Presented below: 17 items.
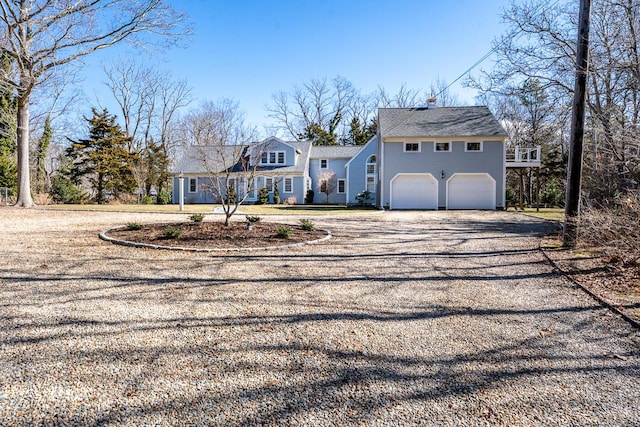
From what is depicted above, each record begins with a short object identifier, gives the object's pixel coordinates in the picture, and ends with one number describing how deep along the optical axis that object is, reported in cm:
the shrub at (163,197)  2948
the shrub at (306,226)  1019
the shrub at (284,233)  887
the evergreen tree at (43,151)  2809
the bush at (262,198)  2901
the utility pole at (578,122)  764
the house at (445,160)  2212
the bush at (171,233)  834
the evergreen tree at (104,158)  2823
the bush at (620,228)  541
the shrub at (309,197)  2989
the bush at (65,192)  2688
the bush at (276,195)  2948
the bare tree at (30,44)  1617
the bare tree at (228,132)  1099
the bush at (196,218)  1034
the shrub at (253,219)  1022
